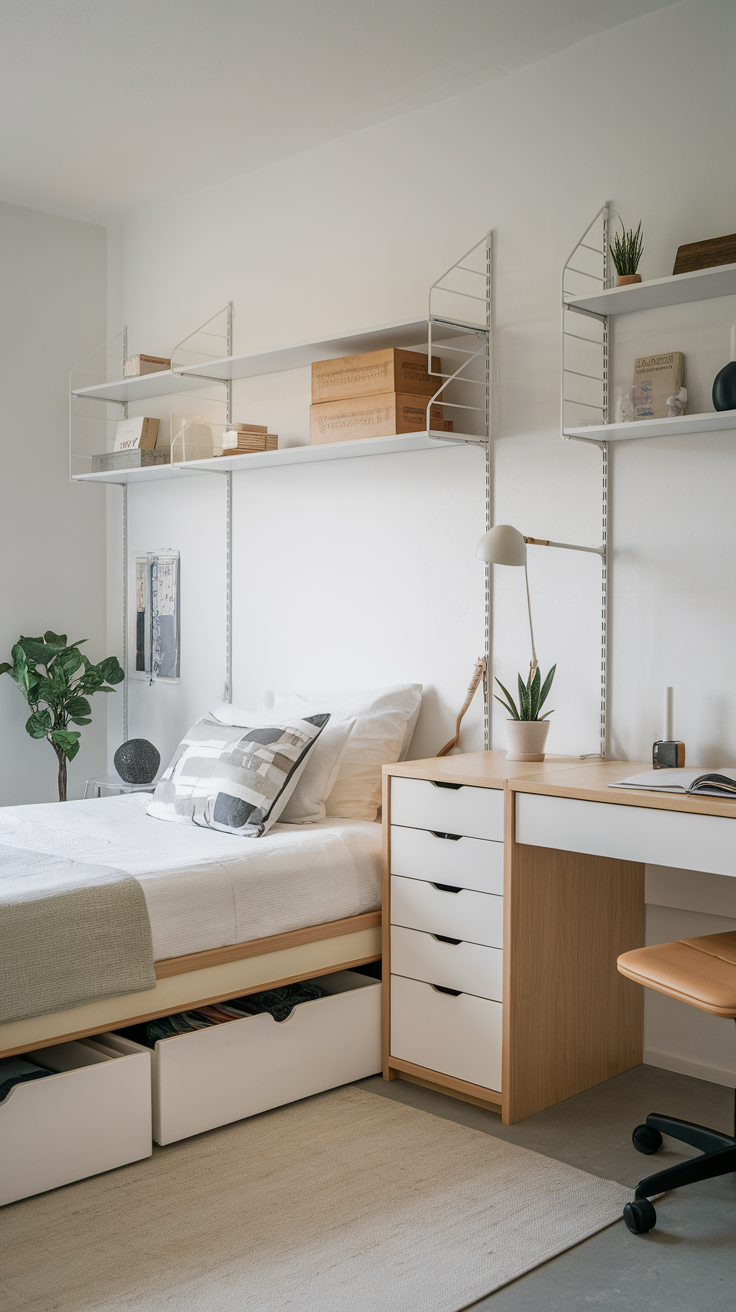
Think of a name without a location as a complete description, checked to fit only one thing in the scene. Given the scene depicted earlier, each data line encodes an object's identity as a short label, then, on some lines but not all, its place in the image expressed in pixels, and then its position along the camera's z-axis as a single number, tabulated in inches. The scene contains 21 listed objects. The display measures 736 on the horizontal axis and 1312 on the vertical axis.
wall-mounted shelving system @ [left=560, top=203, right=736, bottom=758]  104.7
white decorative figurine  103.7
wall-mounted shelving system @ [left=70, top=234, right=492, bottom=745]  122.5
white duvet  95.7
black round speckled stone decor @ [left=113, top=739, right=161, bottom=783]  156.7
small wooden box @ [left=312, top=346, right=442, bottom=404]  120.9
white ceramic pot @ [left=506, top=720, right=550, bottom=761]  109.8
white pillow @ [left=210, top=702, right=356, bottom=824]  120.7
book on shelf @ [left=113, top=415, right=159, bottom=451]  161.0
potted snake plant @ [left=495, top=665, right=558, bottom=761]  109.9
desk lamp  104.5
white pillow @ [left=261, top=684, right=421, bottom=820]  125.9
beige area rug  73.3
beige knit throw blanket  83.5
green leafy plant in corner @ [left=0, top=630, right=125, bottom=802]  160.2
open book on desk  84.8
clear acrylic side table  155.8
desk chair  75.4
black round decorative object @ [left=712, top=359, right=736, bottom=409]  95.3
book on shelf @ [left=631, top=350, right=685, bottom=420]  104.9
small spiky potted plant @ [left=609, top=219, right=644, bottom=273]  104.8
